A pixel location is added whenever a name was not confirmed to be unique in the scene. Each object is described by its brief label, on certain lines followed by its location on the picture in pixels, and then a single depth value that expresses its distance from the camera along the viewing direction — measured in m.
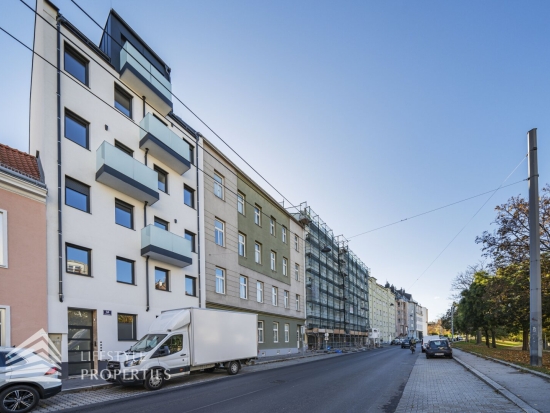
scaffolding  48.53
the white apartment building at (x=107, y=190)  16.91
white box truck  14.04
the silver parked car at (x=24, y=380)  9.97
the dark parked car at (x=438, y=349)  29.05
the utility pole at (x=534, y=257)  15.53
